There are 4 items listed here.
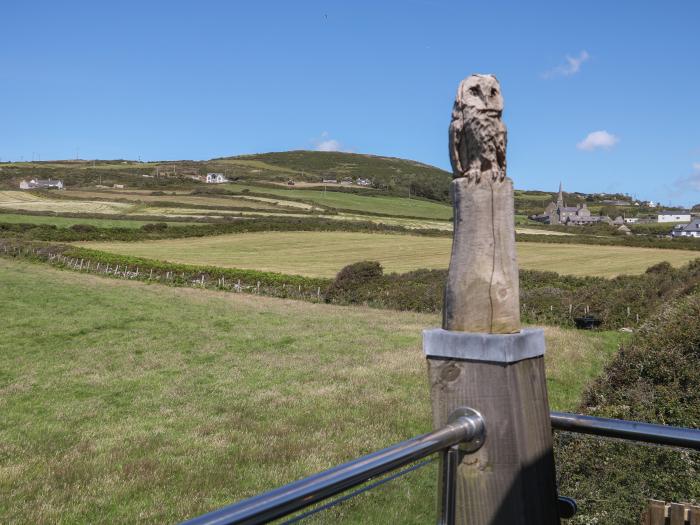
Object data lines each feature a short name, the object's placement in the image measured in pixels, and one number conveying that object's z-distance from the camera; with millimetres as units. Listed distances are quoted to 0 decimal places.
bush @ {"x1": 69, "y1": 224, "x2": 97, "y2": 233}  68938
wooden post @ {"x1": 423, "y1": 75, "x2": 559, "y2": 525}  2922
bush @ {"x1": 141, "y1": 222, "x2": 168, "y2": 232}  72688
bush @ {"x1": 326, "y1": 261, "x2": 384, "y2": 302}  40438
